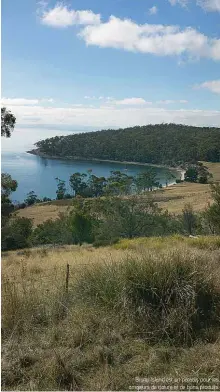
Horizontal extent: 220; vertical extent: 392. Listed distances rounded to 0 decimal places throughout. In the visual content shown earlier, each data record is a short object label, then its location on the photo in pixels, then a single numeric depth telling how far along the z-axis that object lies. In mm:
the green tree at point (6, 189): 22230
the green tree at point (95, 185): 95312
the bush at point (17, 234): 36006
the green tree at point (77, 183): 109569
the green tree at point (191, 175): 124138
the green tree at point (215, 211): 27844
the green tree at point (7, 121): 16891
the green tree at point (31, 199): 100875
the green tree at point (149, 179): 103156
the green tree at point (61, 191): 107750
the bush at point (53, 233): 42547
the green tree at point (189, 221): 38950
